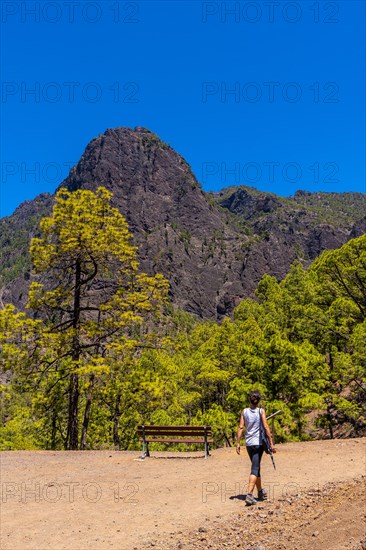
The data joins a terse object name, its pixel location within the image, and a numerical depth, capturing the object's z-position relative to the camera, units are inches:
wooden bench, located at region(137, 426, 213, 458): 550.3
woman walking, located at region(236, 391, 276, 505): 323.0
